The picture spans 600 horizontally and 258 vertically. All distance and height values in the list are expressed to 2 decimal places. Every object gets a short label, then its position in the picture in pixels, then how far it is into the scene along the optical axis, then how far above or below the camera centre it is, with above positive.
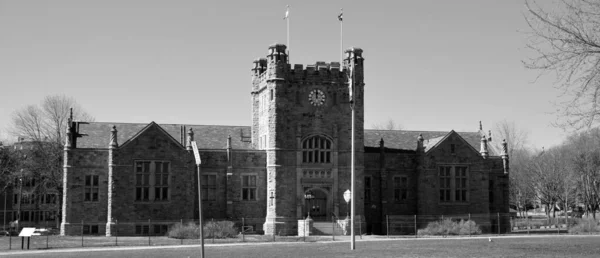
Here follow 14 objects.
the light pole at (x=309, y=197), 54.28 +0.63
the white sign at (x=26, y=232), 38.26 -1.35
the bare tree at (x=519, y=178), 82.81 +3.15
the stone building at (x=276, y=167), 51.19 +2.81
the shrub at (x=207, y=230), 47.19 -1.58
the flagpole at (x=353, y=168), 33.56 +1.70
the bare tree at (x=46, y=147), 64.56 +5.10
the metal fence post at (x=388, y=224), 54.41 -1.37
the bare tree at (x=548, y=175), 75.31 +3.12
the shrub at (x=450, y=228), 51.09 -1.55
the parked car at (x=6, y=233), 57.69 -2.15
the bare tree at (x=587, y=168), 68.88 +3.50
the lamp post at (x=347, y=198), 51.62 +0.53
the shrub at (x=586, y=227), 51.94 -1.50
